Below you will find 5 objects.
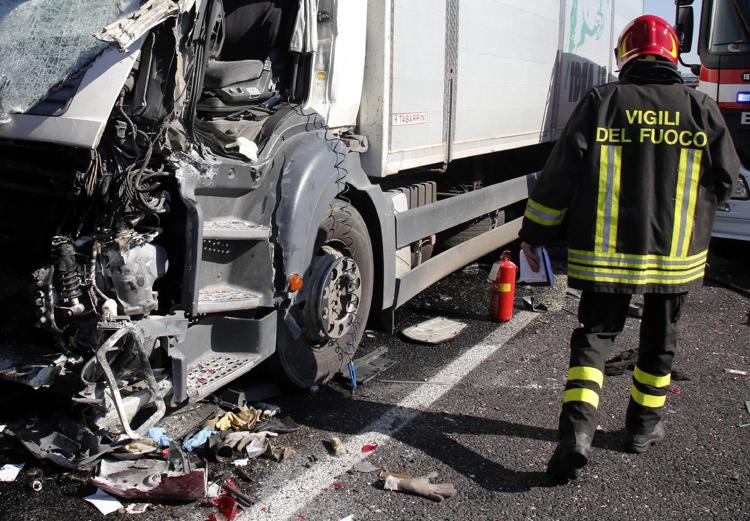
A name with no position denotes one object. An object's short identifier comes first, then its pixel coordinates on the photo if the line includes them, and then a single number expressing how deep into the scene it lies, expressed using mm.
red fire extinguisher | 5676
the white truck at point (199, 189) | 3068
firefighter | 3492
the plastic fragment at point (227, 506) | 3092
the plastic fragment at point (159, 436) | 3482
